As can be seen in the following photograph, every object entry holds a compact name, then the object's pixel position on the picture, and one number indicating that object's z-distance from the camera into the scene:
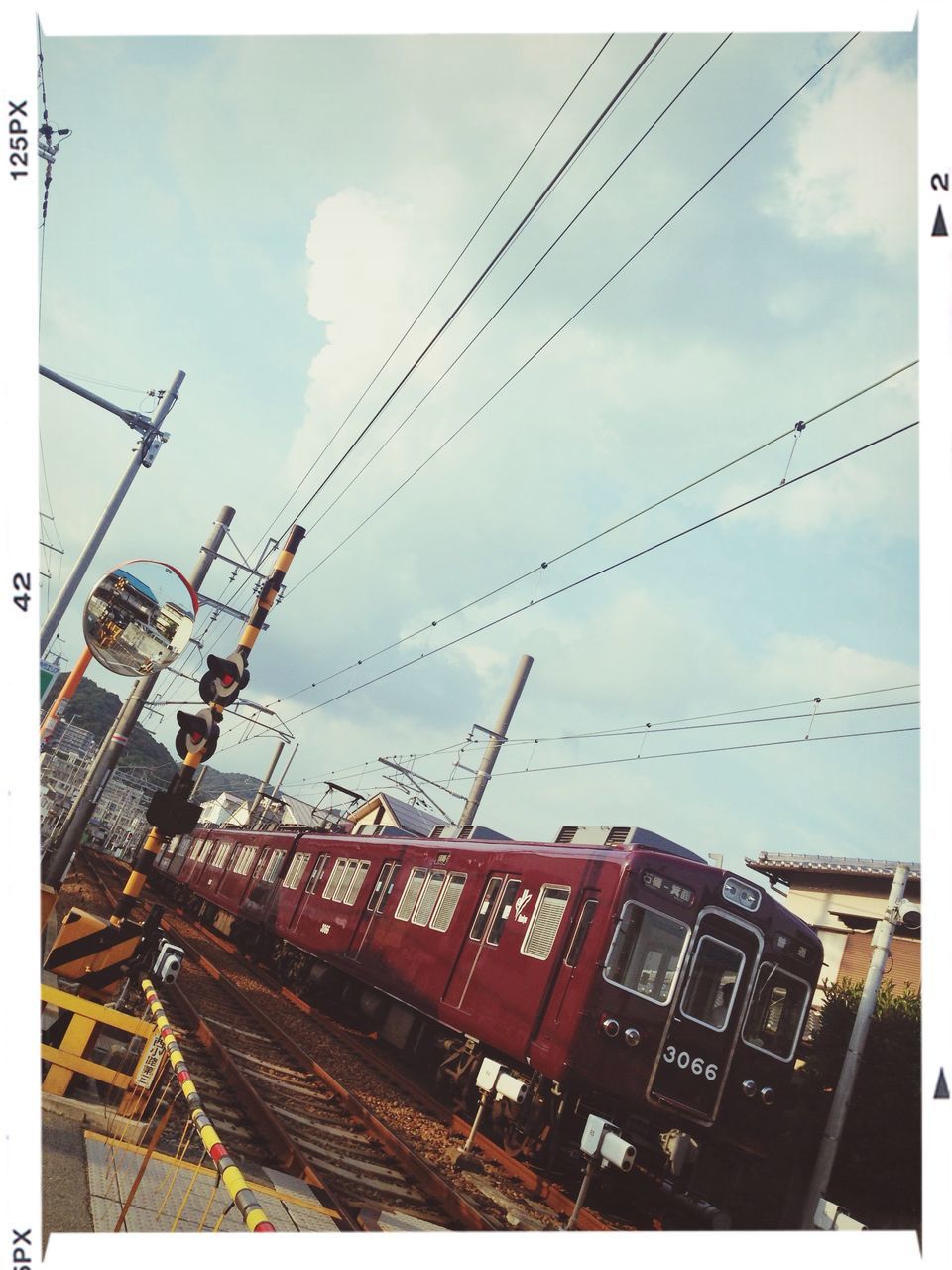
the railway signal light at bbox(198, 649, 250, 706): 7.78
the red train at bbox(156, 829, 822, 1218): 8.28
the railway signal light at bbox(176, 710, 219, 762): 7.61
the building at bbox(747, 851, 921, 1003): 16.69
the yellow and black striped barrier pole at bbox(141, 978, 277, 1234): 3.58
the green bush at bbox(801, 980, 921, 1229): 10.26
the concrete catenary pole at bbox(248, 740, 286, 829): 34.97
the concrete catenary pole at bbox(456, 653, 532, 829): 18.97
